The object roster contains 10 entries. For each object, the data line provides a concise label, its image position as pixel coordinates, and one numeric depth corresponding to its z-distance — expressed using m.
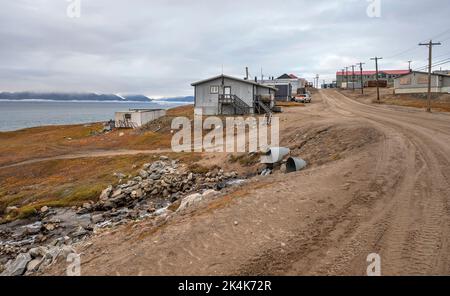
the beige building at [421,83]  66.00
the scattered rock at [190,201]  14.00
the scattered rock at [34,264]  11.50
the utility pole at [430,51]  40.47
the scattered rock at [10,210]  21.20
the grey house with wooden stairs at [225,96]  45.66
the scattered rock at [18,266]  11.55
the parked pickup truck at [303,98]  67.78
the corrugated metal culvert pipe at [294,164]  17.83
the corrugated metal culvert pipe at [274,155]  21.20
